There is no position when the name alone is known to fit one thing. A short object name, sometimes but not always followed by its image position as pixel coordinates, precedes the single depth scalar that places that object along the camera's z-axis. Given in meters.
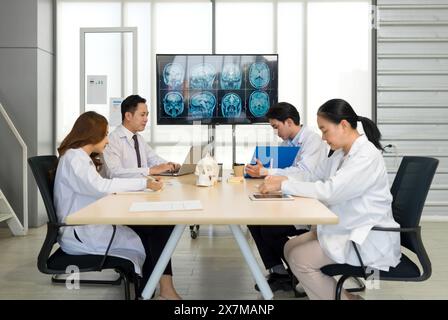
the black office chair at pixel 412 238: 2.14
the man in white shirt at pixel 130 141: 3.56
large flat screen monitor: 5.19
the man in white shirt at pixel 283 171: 3.13
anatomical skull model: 2.86
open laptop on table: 3.59
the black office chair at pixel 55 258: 2.34
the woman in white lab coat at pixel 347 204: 2.16
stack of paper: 1.98
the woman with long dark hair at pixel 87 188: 2.41
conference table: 1.80
